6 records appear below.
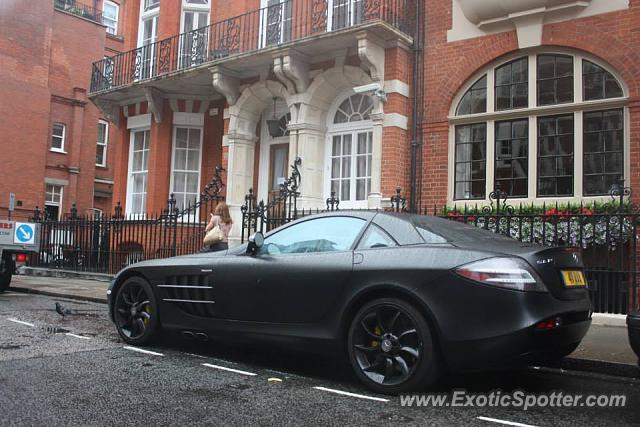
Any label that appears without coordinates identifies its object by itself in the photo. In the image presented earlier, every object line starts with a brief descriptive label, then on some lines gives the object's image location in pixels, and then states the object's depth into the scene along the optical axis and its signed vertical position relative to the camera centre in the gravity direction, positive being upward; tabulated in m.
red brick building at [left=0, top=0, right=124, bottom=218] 24.84 +6.14
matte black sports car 4.09 -0.26
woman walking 9.57 +0.43
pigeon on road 8.12 -0.87
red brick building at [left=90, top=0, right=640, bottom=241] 10.18 +3.42
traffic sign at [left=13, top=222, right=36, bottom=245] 11.24 +0.27
